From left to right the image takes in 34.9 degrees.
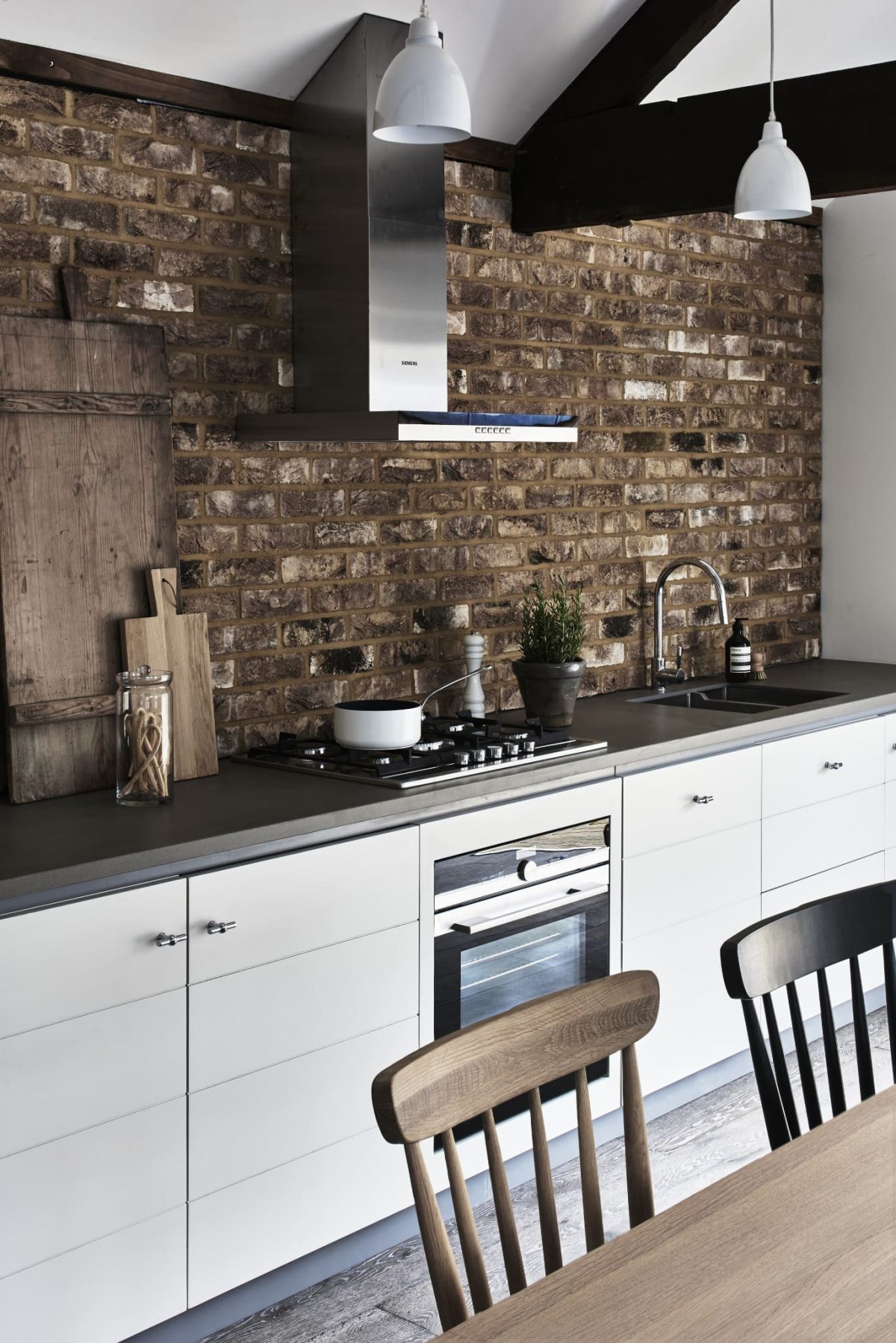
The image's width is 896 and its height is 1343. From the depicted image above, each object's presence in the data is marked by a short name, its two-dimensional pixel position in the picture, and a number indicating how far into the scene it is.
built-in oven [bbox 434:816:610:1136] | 2.90
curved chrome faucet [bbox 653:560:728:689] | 4.23
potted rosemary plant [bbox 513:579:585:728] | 3.47
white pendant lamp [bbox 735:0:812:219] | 2.72
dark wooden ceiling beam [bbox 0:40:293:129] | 2.76
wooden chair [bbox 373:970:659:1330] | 1.37
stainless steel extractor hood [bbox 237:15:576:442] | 3.08
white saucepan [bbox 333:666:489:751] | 3.05
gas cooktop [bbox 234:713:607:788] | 2.93
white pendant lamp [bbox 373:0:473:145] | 2.21
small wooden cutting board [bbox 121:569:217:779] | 2.91
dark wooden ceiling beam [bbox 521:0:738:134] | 3.48
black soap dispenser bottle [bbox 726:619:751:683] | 4.36
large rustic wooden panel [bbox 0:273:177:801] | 2.72
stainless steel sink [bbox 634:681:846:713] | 4.13
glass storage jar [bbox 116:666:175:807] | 2.67
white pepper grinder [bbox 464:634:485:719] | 3.63
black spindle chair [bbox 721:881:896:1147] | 1.77
